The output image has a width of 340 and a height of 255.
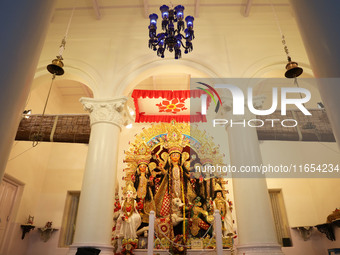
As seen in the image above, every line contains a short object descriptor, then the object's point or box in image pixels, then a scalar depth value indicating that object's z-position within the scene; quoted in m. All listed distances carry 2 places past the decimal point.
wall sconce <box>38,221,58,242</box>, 7.88
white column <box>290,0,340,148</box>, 1.21
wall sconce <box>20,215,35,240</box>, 7.51
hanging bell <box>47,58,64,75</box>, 4.38
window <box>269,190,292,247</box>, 8.10
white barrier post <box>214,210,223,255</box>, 3.95
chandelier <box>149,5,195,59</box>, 4.25
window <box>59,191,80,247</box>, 8.17
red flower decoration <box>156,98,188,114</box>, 8.44
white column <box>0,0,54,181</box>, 1.08
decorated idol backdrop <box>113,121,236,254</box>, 6.04
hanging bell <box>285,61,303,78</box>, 4.36
